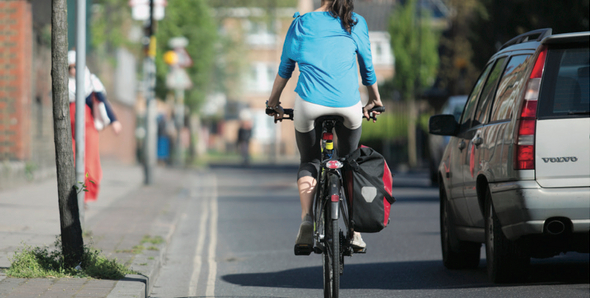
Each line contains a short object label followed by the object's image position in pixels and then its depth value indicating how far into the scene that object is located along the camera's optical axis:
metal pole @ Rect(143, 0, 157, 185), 33.90
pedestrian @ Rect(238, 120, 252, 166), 68.29
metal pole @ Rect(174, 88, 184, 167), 58.81
